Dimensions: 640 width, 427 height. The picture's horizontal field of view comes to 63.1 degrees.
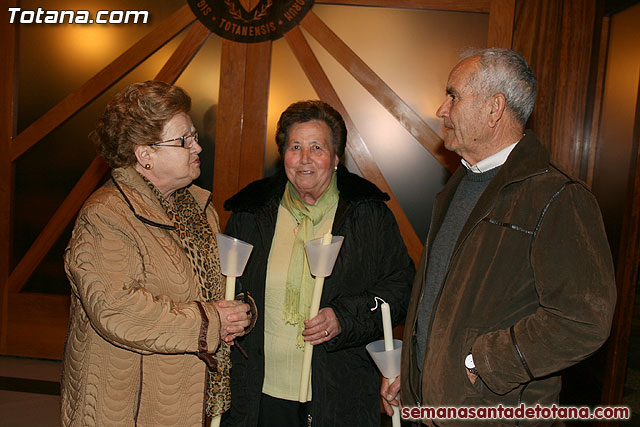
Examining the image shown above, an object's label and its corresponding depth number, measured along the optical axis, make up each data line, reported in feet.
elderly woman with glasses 5.24
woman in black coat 6.83
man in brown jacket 4.31
